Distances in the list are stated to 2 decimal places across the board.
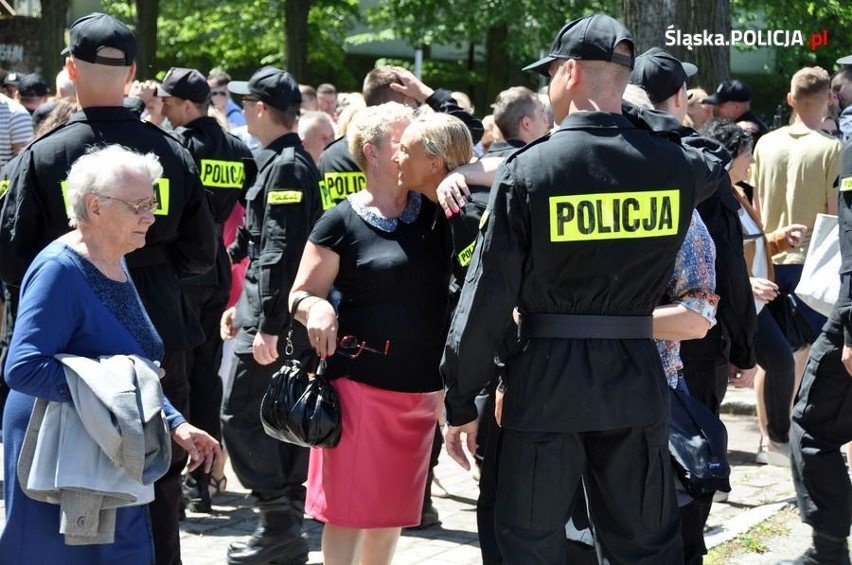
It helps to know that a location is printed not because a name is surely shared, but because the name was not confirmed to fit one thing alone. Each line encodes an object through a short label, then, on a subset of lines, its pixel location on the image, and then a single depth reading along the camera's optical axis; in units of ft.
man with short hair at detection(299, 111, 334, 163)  26.27
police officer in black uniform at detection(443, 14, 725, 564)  12.87
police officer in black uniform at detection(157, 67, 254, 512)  22.84
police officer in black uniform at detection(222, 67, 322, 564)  20.01
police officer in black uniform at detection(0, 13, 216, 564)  15.69
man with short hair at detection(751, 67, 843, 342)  28.40
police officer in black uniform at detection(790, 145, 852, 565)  17.72
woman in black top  15.89
